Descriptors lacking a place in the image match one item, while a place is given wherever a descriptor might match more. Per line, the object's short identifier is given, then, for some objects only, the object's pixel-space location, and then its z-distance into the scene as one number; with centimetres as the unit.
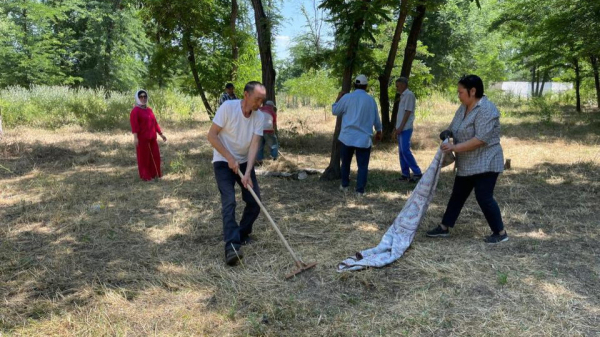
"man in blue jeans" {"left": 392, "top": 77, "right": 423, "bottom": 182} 693
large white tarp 396
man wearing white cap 605
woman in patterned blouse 397
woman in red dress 712
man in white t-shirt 392
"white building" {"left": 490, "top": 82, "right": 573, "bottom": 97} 5572
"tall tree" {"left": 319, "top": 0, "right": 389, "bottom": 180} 656
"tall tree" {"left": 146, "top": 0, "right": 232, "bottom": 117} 1188
